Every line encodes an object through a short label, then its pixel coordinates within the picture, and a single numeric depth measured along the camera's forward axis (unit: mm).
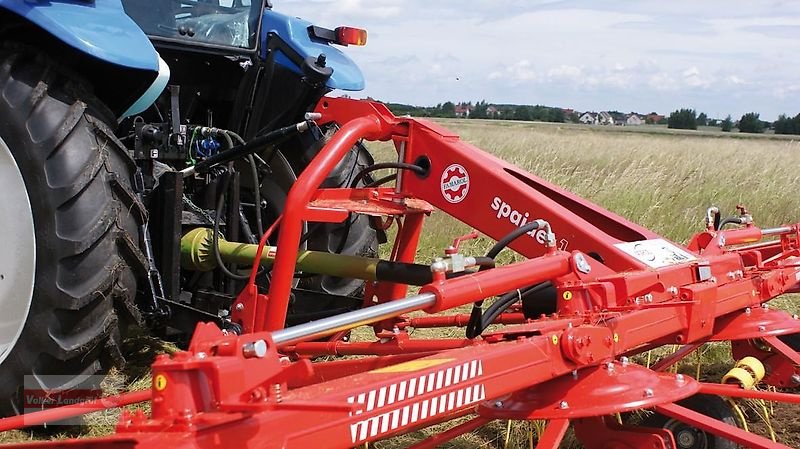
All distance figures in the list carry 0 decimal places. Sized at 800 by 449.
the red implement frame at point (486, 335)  1581
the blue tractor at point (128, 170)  2770
